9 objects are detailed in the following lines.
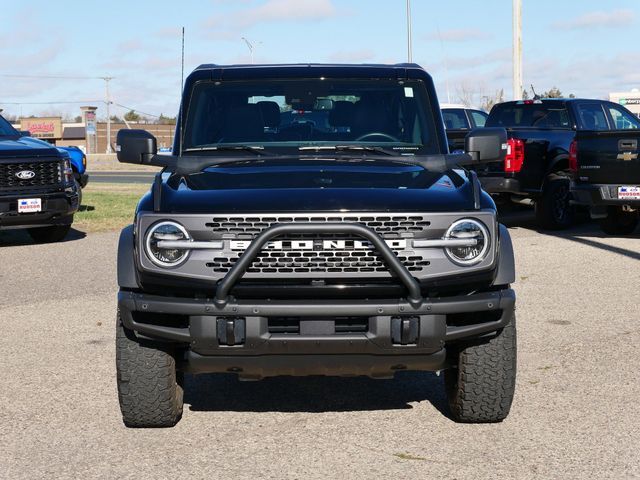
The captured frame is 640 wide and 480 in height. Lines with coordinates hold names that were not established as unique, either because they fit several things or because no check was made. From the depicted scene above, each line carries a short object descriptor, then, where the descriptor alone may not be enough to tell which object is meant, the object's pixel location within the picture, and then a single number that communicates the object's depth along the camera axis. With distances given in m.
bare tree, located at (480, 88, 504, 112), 58.73
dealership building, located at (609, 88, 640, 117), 46.20
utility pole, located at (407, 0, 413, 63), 45.92
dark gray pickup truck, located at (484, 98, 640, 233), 13.37
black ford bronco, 4.63
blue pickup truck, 13.42
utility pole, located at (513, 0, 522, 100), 27.03
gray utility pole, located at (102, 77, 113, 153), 92.48
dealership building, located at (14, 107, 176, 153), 89.50
